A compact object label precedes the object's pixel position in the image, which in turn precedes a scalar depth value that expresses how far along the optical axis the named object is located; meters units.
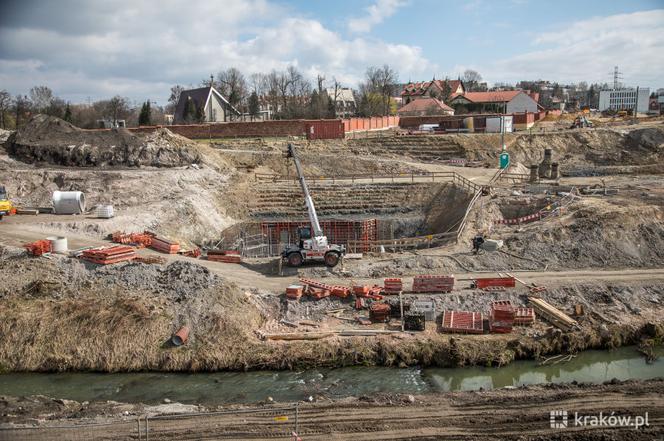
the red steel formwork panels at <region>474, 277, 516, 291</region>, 24.23
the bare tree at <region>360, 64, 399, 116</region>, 90.91
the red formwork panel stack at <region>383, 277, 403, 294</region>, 24.09
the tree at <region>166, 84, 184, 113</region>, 123.25
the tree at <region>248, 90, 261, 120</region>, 80.44
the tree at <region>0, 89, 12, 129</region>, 75.51
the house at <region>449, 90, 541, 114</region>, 76.38
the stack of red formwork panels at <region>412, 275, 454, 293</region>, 24.03
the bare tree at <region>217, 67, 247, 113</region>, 99.31
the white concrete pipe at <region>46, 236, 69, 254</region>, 26.25
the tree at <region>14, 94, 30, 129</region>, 79.45
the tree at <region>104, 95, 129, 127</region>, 90.71
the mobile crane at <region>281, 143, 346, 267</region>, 27.14
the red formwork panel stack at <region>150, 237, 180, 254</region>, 29.25
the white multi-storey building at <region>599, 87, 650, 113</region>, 121.00
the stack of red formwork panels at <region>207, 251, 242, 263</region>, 28.84
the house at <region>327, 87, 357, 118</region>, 111.59
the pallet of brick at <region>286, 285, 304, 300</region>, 23.84
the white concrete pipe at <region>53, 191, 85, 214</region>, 33.66
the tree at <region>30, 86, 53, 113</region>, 97.44
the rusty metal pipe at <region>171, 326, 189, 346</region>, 20.59
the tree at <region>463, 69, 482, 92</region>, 137.50
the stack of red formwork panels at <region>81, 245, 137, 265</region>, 24.94
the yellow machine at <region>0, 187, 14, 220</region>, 32.19
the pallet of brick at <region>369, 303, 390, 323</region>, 22.23
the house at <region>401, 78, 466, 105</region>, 104.38
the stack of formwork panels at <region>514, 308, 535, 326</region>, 21.83
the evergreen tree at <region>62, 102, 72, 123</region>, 69.88
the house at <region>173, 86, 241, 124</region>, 70.06
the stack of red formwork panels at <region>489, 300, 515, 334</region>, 21.34
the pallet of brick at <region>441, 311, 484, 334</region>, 21.39
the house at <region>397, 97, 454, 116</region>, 74.62
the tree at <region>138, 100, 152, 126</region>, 68.12
